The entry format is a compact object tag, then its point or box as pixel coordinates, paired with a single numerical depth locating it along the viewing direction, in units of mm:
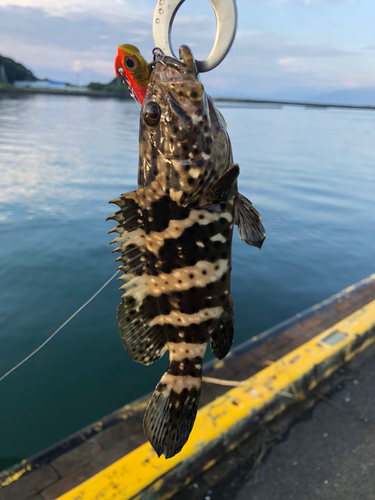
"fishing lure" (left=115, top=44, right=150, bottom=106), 169
